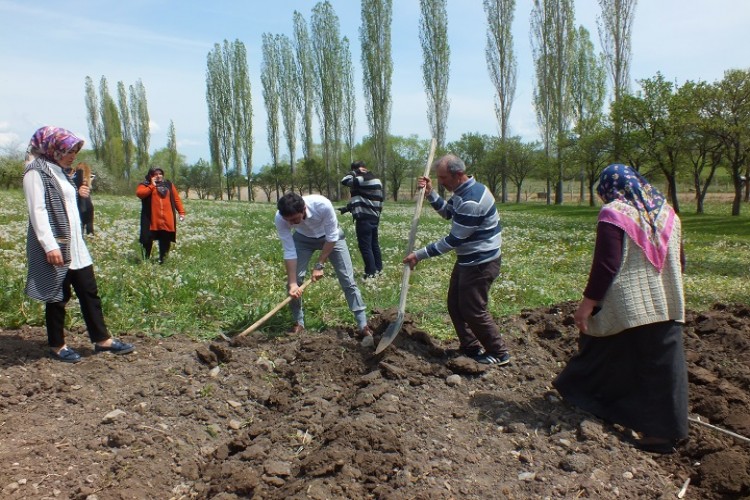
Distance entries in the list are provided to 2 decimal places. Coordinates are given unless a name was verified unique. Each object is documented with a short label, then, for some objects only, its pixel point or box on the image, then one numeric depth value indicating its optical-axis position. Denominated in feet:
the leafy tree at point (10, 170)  117.29
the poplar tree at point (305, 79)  166.81
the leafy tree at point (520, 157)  164.66
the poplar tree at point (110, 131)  192.65
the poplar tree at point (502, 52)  141.18
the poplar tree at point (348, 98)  165.37
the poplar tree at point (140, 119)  201.26
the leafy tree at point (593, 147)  98.57
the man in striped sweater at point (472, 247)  15.78
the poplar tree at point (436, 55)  144.87
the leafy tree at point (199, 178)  249.34
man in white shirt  18.31
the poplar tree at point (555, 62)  135.95
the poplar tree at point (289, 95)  171.63
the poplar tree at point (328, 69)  162.81
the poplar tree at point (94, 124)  195.83
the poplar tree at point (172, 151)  234.79
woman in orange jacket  29.91
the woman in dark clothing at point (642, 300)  12.31
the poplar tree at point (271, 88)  173.47
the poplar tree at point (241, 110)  178.09
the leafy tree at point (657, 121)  84.12
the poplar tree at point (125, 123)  198.80
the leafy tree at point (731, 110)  73.46
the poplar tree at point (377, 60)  148.25
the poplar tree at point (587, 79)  148.25
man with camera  29.50
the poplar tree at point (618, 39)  116.47
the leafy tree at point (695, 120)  77.00
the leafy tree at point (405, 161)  220.02
